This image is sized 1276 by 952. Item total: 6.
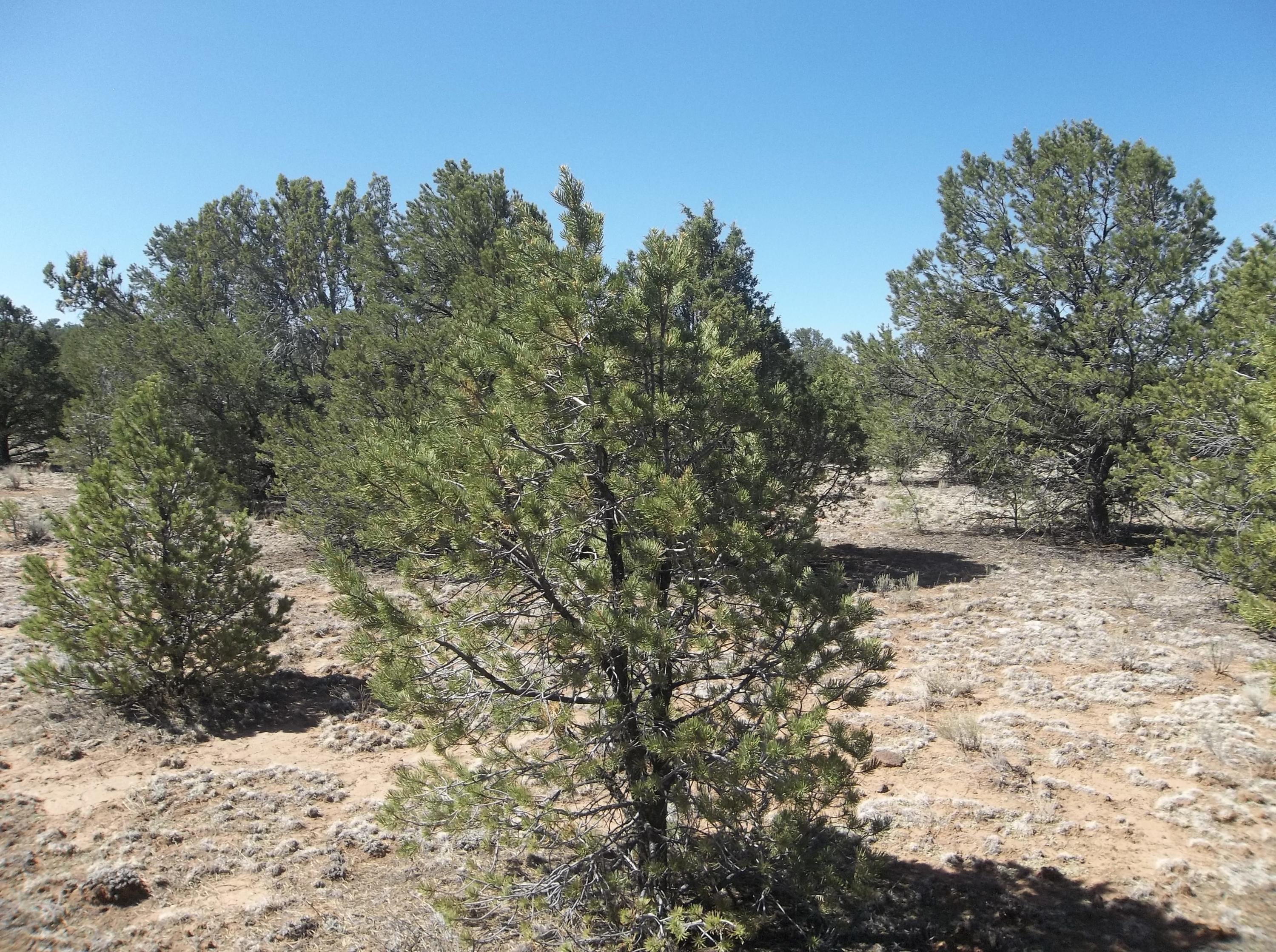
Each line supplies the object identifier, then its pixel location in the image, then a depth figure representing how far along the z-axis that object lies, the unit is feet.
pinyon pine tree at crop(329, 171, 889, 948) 11.60
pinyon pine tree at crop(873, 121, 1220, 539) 42.57
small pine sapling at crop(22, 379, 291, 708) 22.62
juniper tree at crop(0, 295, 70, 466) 85.40
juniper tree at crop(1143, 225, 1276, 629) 25.39
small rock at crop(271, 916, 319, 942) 13.64
